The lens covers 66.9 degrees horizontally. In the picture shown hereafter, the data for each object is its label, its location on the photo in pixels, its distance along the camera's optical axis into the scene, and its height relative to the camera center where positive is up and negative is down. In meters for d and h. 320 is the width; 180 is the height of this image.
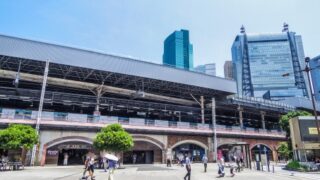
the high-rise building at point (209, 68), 182.50 +60.86
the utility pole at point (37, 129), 25.76 +2.11
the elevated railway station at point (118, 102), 28.59 +7.75
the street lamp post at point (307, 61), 20.04 +7.04
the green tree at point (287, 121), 39.97 +4.65
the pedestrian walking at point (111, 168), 11.78 -0.95
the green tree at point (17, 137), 20.33 +1.00
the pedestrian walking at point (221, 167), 17.92 -1.25
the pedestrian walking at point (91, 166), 14.70 -0.99
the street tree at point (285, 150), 36.22 -0.01
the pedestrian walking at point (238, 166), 21.61 -1.45
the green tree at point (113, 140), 23.53 +0.90
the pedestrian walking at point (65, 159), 29.48 -1.16
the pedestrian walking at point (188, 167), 14.82 -1.06
